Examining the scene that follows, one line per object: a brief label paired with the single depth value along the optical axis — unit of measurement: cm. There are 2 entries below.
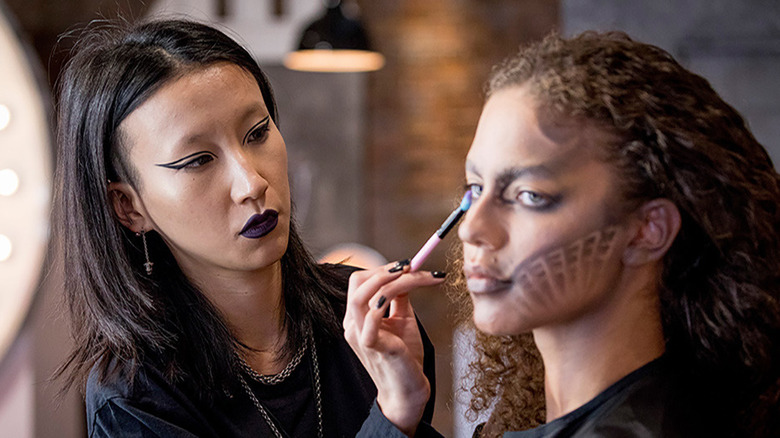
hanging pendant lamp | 328
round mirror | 239
